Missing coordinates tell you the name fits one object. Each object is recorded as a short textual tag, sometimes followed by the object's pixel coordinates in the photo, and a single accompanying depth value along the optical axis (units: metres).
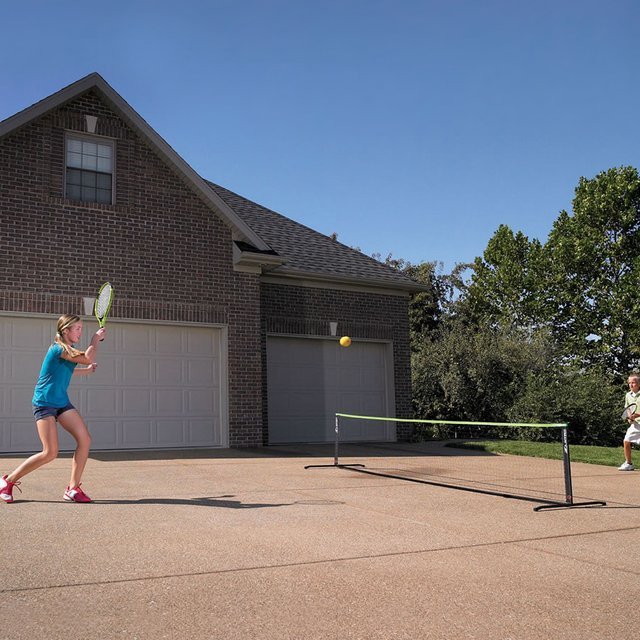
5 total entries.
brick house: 13.57
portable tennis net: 9.11
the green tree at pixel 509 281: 33.34
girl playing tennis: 7.45
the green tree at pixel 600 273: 30.94
